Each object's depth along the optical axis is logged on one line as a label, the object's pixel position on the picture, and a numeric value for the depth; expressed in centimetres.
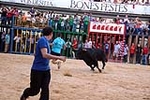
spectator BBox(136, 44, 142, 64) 2765
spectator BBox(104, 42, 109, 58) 2762
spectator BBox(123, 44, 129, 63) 2762
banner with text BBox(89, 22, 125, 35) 2801
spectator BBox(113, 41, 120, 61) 2744
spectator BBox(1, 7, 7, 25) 2730
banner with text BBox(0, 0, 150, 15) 3081
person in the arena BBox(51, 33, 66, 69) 1652
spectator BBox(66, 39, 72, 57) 2736
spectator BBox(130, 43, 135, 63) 2762
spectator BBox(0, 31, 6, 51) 2722
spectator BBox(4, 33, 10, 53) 2703
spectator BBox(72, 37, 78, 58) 2731
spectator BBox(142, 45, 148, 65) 2740
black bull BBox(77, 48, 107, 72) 1742
